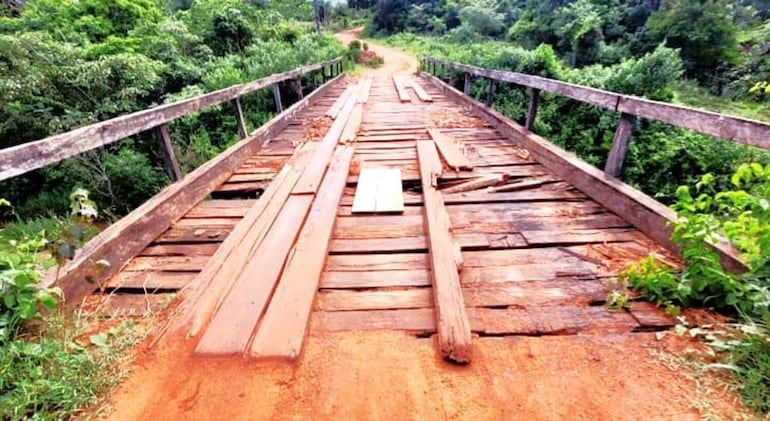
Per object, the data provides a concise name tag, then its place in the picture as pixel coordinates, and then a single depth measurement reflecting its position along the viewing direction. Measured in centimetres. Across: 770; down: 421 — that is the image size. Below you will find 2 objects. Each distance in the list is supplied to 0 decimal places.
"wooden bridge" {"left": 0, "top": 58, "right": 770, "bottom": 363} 179
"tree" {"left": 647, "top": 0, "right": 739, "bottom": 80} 2111
